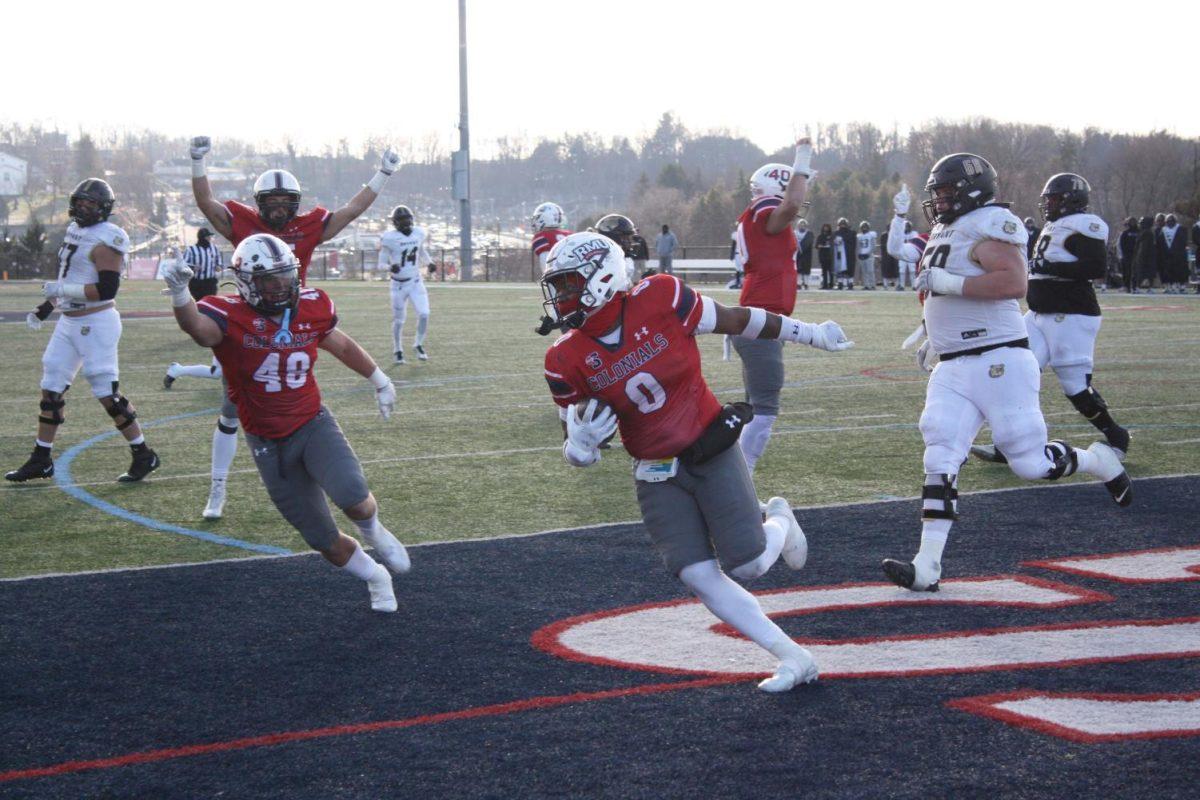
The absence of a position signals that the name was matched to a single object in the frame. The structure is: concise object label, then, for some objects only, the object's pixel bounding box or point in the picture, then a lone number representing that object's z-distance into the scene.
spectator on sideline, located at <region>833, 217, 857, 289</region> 37.78
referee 21.17
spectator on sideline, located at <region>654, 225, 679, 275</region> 42.25
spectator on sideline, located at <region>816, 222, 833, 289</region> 38.66
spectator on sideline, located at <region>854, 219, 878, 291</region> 39.44
